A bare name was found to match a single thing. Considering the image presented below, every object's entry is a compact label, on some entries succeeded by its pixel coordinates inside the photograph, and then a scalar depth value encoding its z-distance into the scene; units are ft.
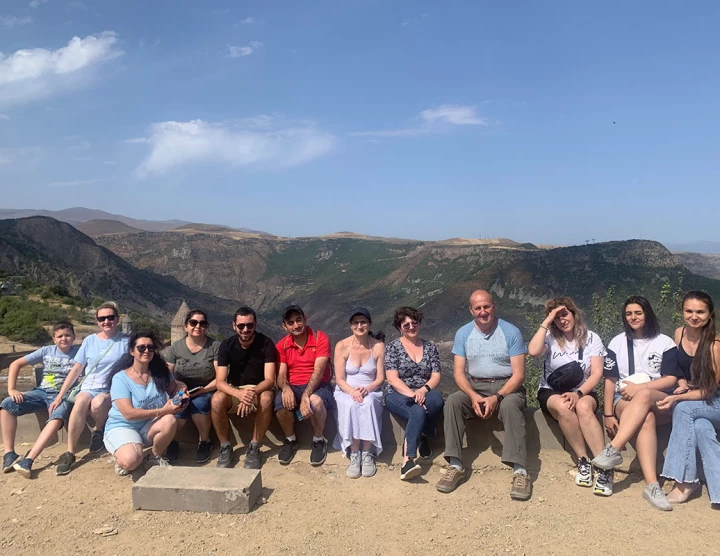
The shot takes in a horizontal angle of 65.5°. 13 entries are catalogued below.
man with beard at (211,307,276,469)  16.33
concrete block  13.38
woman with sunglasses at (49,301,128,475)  16.58
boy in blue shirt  16.15
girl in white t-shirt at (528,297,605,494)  14.90
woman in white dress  15.92
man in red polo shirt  16.56
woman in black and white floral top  16.26
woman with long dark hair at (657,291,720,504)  13.58
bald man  15.08
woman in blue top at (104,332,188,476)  15.43
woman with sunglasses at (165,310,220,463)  16.85
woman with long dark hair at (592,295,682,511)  14.10
